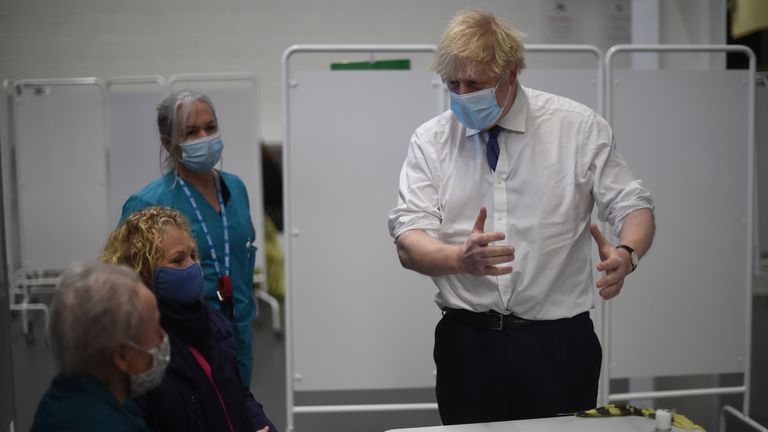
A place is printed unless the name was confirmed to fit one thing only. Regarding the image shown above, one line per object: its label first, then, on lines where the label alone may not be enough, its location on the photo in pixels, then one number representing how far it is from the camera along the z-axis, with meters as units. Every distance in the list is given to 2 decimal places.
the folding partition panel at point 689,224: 2.98
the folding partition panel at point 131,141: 4.97
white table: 1.42
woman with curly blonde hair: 1.43
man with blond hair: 1.77
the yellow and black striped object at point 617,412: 1.50
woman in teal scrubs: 2.22
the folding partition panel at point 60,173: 5.20
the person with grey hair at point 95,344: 1.13
